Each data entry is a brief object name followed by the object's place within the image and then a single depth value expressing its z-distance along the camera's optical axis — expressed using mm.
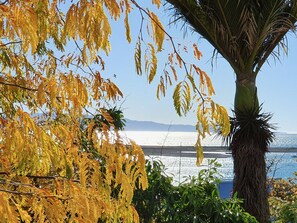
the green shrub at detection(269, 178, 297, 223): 6889
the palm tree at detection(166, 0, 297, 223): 8461
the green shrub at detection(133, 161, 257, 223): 5324
